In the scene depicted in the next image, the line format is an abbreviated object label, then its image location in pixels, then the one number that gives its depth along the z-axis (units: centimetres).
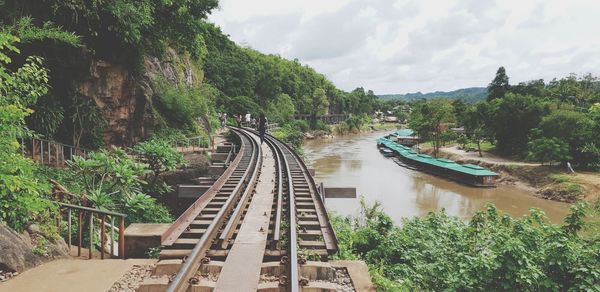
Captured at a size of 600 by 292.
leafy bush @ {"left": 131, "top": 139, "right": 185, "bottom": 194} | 1124
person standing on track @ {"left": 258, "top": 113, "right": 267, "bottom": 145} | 1962
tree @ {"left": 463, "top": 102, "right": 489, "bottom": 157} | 3747
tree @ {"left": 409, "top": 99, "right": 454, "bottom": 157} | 4031
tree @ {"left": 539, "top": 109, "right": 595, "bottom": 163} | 2717
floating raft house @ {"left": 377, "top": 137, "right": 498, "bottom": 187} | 2766
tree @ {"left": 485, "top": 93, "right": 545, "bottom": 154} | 3253
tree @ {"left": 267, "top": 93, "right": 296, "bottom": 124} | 5803
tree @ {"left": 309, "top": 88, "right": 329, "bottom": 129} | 7662
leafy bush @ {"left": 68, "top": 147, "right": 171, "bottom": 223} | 822
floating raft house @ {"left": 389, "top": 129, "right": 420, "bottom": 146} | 5594
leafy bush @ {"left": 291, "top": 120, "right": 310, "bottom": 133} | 6357
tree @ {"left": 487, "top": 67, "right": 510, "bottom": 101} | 4859
